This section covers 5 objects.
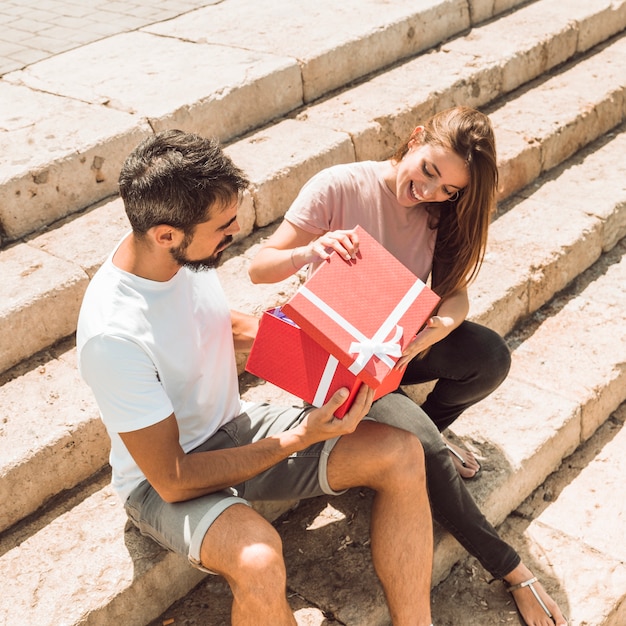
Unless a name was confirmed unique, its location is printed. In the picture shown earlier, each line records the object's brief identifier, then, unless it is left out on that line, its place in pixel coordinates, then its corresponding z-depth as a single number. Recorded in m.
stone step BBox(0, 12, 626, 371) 3.31
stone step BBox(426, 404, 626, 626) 2.98
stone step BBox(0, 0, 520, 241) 3.77
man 2.32
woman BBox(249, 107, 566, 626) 2.79
